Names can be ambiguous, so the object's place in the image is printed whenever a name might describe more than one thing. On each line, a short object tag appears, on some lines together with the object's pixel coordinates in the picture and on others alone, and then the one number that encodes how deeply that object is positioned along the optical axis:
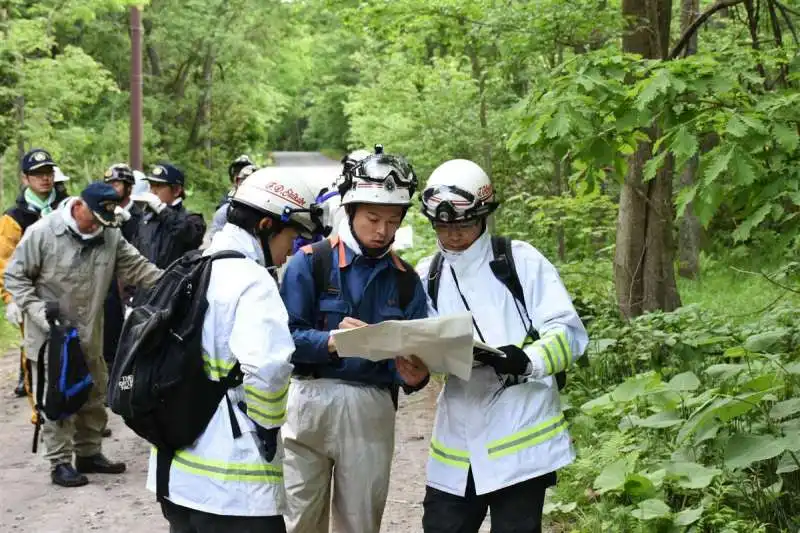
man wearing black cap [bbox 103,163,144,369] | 9.89
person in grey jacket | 7.53
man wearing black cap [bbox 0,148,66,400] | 9.21
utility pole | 20.25
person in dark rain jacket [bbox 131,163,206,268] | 9.55
